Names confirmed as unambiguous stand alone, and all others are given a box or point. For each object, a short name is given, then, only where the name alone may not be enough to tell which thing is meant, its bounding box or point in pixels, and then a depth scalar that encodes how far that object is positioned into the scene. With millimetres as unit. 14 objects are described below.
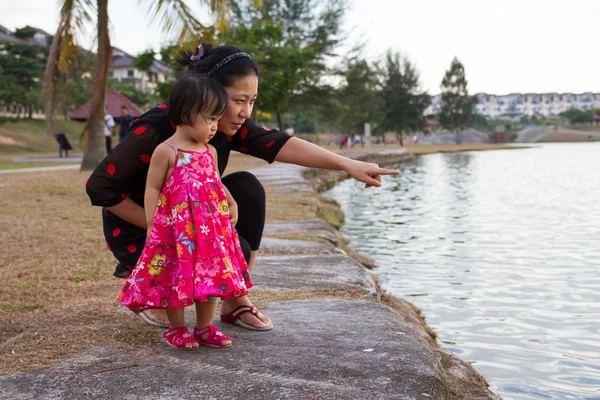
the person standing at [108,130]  18978
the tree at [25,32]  37312
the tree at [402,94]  55781
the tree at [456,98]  60969
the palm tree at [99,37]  11047
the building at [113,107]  28794
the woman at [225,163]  2832
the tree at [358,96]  31125
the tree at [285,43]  24312
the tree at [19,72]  32188
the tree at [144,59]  23781
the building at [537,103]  148375
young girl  2562
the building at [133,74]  63772
